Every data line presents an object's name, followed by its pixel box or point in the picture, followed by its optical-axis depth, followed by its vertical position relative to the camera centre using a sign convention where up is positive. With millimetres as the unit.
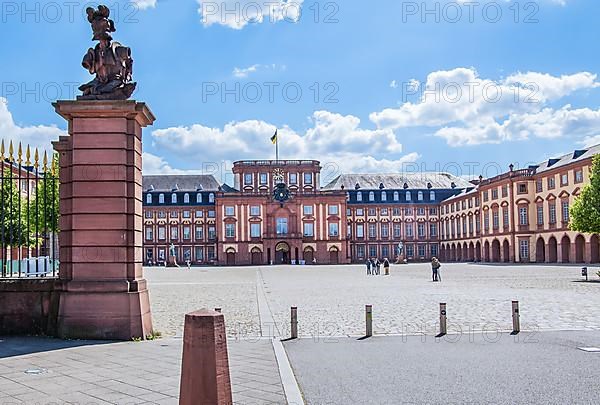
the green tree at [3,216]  12122 +640
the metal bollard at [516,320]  13109 -1538
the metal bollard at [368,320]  12961 -1485
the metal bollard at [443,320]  12914 -1497
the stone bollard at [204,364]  5379 -966
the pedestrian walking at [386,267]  49338 -1727
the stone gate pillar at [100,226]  11867 +420
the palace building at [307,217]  97188 +4386
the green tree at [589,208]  36312 +1942
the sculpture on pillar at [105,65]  12258 +3472
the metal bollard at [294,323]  12828 -1503
